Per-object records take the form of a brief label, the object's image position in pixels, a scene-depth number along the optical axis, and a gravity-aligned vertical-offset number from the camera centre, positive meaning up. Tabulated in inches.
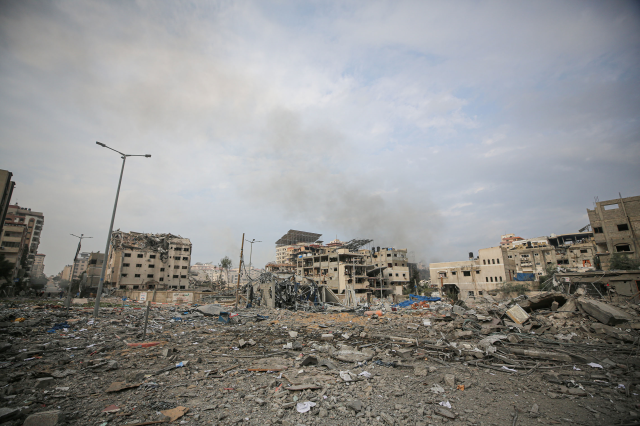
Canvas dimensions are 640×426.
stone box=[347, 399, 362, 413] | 202.8 -92.5
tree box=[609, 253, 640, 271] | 1285.7 +55.5
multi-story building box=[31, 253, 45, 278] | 5164.4 +350.6
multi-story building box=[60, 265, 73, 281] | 5829.2 +214.8
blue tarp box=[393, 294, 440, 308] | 1297.9 -115.5
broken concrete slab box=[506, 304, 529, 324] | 527.5 -74.1
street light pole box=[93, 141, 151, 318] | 564.4 +141.1
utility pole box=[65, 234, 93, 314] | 569.4 +91.9
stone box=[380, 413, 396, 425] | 186.6 -94.7
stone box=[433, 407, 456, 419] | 194.3 -95.4
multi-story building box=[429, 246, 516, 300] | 2034.9 +23.0
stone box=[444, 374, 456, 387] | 253.9 -93.7
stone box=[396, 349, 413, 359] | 353.8 -96.7
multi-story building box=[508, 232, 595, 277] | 2070.6 +146.8
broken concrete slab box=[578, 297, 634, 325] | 457.5 -64.2
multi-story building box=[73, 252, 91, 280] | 5957.7 +354.7
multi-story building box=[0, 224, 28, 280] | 1892.2 +264.8
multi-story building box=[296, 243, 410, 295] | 2122.3 +74.3
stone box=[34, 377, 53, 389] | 216.0 -77.8
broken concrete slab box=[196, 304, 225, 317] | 732.0 -78.1
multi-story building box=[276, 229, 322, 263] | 4223.2 +615.5
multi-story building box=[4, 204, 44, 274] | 3063.5 +673.1
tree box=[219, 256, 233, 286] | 3445.1 +212.8
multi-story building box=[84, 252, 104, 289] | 2504.9 +178.4
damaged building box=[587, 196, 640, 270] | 1417.3 +244.6
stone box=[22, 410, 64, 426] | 160.2 -78.0
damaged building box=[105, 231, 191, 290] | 2250.2 +165.9
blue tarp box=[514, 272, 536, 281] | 2026.3 -9.7
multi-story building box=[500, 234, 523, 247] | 4013.3 +542.7
